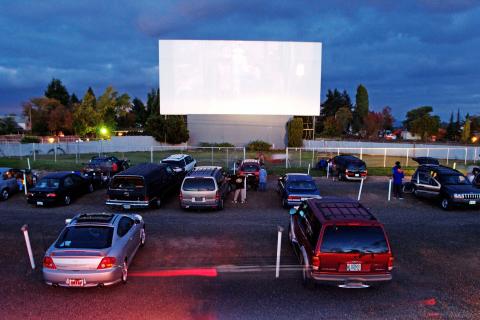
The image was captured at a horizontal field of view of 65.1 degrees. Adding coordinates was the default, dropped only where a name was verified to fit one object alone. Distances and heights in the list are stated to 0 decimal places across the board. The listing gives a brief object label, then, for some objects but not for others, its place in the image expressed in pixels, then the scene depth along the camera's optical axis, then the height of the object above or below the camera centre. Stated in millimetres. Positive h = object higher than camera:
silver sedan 7344 -2640
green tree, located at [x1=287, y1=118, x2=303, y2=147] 51219 -960
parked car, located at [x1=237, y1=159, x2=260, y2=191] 20547 -2583
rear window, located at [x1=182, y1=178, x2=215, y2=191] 14875 -2372
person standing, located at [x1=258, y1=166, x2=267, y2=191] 19688 -2824
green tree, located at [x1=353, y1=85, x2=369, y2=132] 83562 +4516
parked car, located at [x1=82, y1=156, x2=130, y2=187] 23488 -2789
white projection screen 50125 +5644
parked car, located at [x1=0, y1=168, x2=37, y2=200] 17592 -2890
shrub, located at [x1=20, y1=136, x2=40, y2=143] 48762 -2340
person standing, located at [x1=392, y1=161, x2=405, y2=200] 17672 -2623
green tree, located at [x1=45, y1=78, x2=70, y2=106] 90188 +7411
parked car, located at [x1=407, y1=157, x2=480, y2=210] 15352 -2571
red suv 7172 -2423
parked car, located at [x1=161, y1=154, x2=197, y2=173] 21616 -2299
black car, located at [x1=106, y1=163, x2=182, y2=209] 14656 -2597
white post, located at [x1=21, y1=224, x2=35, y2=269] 8648 -3081
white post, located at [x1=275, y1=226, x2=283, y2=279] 8152 -3118
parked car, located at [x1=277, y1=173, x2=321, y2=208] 15320 -2657
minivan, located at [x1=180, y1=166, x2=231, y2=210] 14805 -2654
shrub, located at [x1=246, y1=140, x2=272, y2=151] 48875 -2733
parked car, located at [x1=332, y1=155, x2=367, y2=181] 23359 -2700
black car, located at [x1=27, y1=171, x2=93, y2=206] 15805 -2890
